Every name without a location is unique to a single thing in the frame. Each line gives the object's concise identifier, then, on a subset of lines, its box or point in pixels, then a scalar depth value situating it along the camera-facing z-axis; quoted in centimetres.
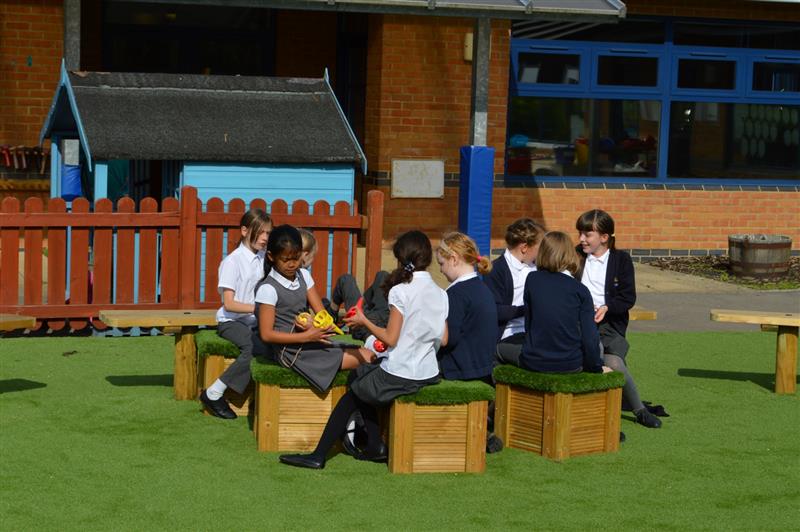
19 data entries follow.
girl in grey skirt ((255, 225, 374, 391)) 1097
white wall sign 2390
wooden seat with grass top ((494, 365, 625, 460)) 1122
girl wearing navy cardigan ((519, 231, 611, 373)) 1129
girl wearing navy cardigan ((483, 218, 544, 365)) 1212
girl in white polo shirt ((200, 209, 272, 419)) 1210
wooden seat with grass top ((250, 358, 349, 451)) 1107
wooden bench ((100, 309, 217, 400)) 1280
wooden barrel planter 2269
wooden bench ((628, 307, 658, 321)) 1365
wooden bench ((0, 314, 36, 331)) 1225
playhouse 1673
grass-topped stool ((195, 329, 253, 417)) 1234
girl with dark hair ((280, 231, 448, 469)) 1047
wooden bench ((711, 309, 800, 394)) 1420
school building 2394
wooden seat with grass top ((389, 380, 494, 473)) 1055
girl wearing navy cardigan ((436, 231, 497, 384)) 1097
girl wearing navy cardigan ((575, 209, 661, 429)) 1265
